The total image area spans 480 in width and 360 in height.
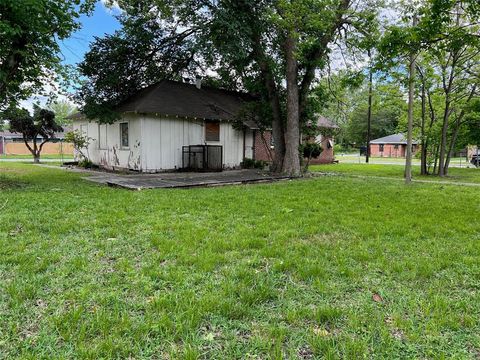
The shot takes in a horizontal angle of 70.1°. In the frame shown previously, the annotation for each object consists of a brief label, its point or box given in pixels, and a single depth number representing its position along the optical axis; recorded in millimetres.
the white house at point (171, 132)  13609
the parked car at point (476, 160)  25266
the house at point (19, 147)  34000
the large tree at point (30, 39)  7484
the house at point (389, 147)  45097
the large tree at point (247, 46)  10945
